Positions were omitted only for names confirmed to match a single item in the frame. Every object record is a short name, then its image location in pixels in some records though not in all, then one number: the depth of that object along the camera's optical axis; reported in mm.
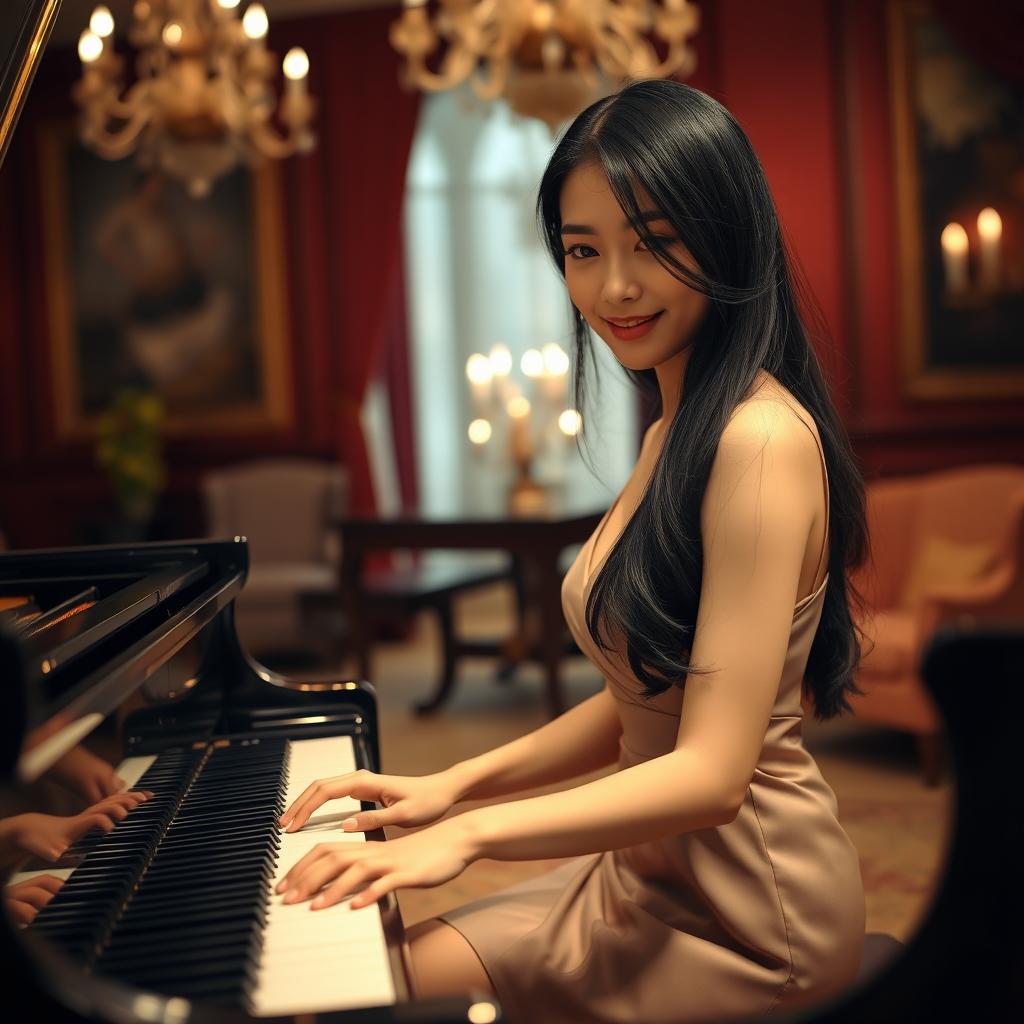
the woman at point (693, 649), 1320
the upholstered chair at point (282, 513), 7332
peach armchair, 4348
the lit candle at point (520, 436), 5859
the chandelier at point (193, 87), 4910
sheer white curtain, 7953
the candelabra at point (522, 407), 5662
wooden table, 5285
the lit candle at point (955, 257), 6457
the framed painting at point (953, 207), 6773
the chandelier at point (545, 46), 4258
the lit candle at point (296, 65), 4953
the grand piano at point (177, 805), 893
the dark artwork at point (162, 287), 7965
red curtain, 7715
